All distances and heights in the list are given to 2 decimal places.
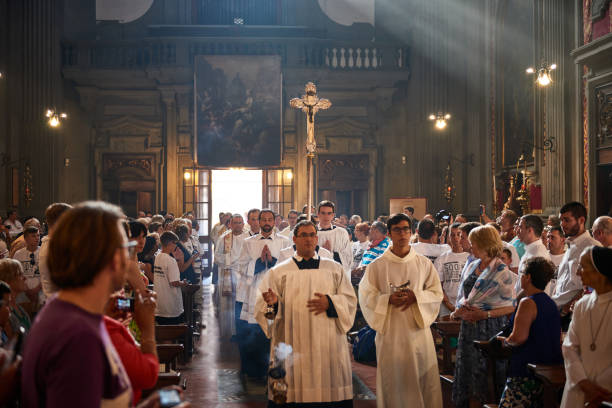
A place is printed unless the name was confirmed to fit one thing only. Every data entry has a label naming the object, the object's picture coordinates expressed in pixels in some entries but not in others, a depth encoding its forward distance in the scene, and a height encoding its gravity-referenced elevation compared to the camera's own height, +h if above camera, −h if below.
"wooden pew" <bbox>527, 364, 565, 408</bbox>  3.70 -1.01
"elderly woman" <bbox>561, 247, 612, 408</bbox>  3.33 -0.72
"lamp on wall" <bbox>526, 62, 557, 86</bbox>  9.71 +2.13
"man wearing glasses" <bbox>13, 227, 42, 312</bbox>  7.02 -0.59
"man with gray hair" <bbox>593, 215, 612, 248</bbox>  5.59 -0.18
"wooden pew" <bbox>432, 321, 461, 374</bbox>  6.03 -1.27
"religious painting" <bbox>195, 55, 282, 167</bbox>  18.42 +3.09
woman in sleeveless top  3.95 -0.80
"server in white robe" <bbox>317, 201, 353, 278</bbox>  8.15 -0.33
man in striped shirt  7.79 -0.39
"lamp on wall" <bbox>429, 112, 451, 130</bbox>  14.86 +2.20
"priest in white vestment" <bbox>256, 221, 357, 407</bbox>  4.86 -0.86
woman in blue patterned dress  5.01 -0.80
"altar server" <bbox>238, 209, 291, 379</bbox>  7.19 -0.88
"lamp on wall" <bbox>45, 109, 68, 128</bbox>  15.25 +2.42
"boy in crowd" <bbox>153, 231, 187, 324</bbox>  7.41 -0.85
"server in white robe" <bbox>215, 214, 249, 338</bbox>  9.85 -0.76
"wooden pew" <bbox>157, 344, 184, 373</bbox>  4.77 -1.07
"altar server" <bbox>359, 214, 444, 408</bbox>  4.90 -0.87
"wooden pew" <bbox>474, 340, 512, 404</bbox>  4.34 -1.07
